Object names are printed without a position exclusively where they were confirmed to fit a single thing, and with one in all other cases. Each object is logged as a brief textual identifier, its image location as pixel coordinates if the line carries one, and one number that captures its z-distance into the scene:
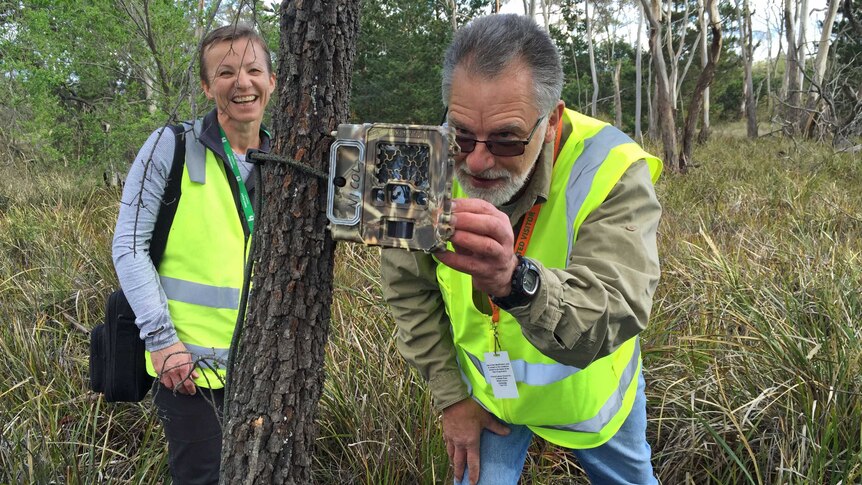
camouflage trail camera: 1.04
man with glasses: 1.16
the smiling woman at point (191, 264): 1.97
